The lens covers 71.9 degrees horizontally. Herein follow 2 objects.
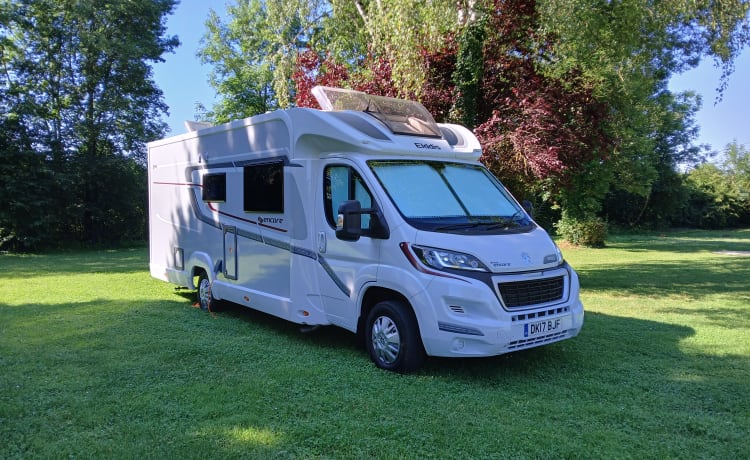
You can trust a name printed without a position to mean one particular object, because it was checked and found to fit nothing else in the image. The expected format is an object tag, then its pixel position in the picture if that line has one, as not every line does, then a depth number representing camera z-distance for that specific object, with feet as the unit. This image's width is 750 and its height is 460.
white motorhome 15.88
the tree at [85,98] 68.54
